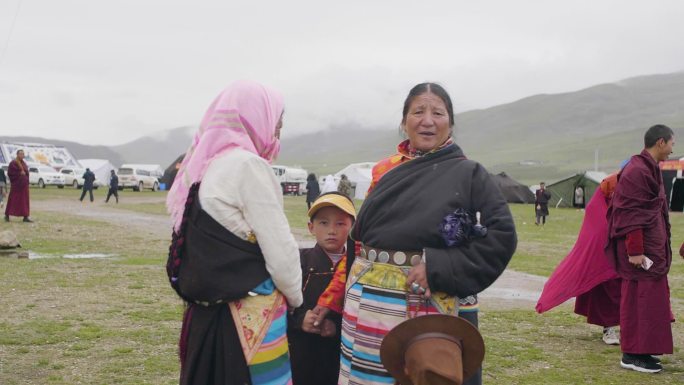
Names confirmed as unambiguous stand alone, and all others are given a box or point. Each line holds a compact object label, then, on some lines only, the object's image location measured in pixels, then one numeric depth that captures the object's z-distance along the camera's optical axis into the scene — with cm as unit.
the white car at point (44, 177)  4119
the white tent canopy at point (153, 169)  4725
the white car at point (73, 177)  4206
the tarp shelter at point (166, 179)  4555
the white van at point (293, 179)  4600
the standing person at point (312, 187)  2667
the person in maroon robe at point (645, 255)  527
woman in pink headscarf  268
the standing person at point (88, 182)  2955
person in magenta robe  621
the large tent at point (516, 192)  3820
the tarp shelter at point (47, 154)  4781
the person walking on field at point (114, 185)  2955
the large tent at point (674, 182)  2911
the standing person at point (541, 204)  2248
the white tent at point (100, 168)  5242
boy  324
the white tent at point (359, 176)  4378
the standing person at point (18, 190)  1623
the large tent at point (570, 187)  3434
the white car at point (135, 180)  4319
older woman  267
